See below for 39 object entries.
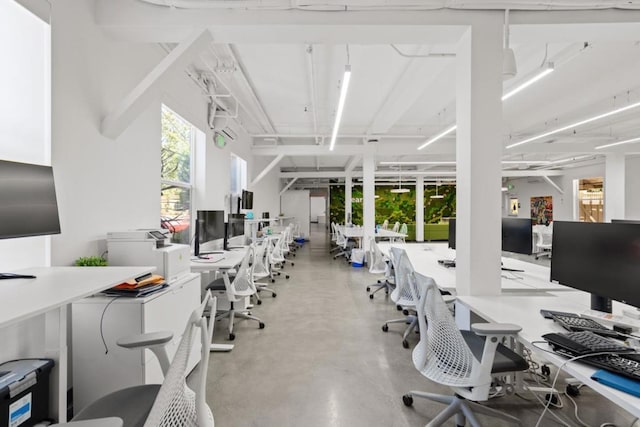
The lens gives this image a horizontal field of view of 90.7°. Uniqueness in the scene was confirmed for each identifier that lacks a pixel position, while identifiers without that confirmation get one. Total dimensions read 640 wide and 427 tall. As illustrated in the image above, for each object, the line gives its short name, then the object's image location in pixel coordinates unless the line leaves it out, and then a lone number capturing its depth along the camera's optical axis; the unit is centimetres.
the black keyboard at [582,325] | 153
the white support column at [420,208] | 1421
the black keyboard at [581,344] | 132
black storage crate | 148
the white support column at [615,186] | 800
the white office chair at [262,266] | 488
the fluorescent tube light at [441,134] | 553
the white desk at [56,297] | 121
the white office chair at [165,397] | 93
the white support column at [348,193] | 1282
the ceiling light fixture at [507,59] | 232
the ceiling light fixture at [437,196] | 1551
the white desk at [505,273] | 273
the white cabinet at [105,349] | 200
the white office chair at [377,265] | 510
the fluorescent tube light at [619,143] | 695
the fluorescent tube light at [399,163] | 1011
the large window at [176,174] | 405
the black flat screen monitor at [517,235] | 294
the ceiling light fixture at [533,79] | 314
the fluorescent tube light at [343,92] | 320
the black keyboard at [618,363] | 115
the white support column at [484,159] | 245
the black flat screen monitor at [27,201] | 153
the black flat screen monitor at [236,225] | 508
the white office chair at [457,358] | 163
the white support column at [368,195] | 807
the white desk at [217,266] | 317
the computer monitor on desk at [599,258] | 156
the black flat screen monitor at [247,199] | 683
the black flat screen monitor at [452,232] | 366
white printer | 244
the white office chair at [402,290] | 325
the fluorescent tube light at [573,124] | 454
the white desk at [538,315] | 113
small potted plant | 218
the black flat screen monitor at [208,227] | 388
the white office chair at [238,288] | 359
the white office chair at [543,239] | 893
